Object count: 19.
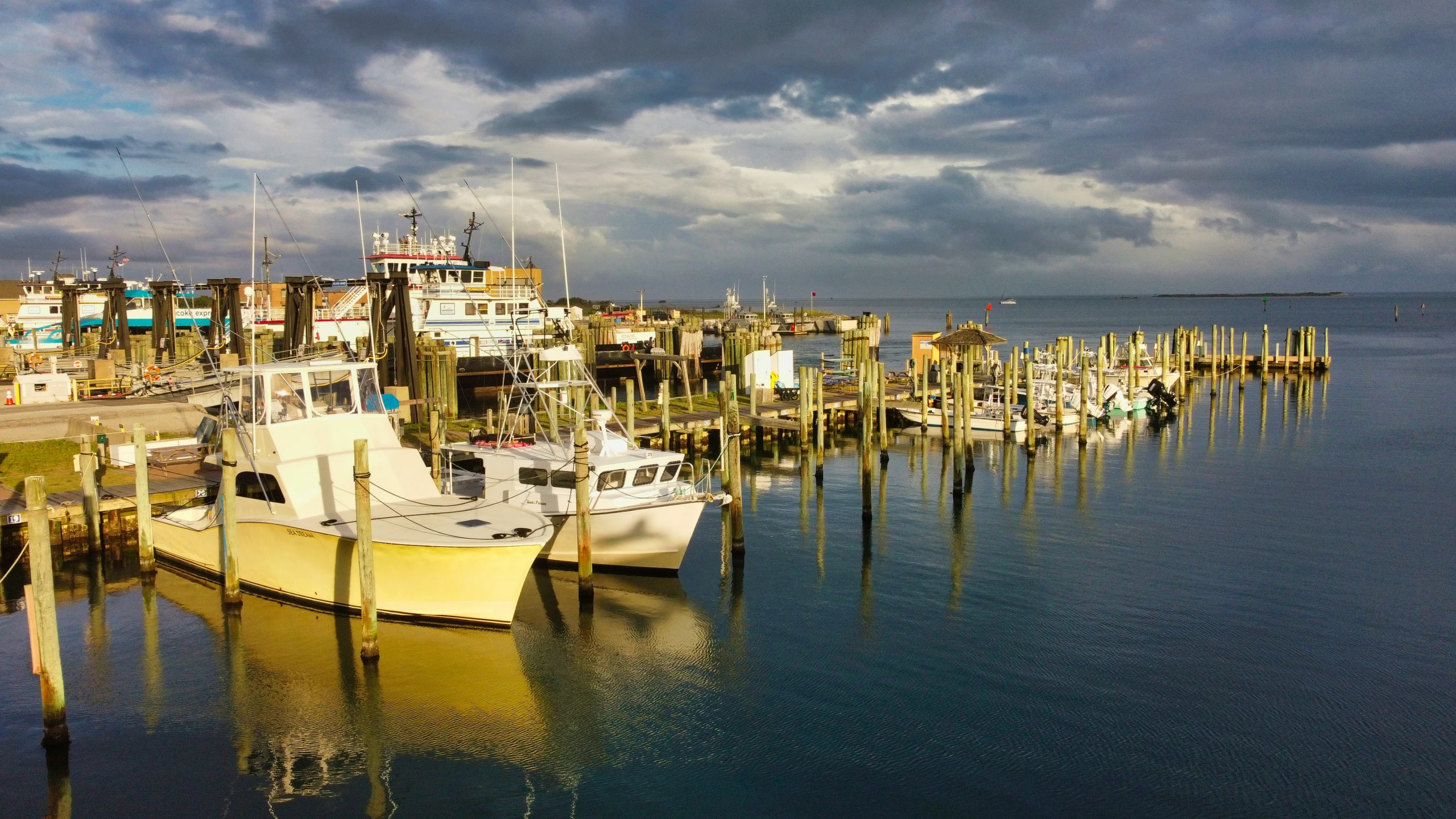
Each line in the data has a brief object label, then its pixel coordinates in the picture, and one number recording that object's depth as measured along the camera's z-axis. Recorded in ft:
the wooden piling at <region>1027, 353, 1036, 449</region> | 113.32
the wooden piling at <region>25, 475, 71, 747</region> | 36.27
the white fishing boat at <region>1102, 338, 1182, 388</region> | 156.97
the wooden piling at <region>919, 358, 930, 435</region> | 120.16
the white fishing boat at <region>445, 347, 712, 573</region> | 63.67
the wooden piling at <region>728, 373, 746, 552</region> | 66.23
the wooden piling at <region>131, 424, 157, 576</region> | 58.85
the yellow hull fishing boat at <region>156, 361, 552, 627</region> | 52.70
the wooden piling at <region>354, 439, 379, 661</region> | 47.32
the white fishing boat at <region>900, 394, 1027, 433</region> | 129.70
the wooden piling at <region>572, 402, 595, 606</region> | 56.59
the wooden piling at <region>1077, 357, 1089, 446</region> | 119.24
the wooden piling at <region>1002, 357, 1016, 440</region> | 120.98
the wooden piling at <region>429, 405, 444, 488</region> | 73.82
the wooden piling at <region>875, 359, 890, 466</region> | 106.73
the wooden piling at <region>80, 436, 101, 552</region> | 63.72
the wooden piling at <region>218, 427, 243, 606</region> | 54.80
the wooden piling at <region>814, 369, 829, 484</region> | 97.86
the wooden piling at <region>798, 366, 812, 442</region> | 108.78
